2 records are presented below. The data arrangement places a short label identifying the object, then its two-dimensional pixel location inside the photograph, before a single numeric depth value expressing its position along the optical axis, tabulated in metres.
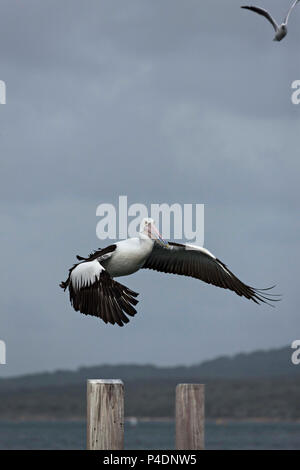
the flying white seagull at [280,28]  15.87
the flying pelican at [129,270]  13.38
